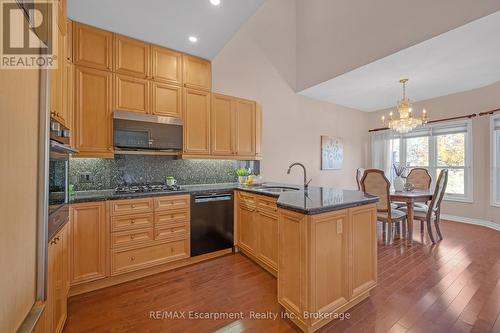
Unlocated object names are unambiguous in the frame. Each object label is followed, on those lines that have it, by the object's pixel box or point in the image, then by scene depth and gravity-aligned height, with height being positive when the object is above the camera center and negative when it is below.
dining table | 3.15 -0.49
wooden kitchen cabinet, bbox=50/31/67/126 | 1.37 +0.56
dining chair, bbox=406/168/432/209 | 4.06 -0.23
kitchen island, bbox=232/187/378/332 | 1.49 -0.68
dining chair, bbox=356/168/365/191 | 4.47 -0.15
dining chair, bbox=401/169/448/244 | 3.22 -0.66
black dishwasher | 2.60 -0.72
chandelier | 3.71 +0.85
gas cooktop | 2.40 -0.27
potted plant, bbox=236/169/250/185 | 3.33 -0.15
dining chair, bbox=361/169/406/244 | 3.16 -0.39
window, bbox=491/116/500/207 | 4.00 +0.16
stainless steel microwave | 2.41 +0.43
